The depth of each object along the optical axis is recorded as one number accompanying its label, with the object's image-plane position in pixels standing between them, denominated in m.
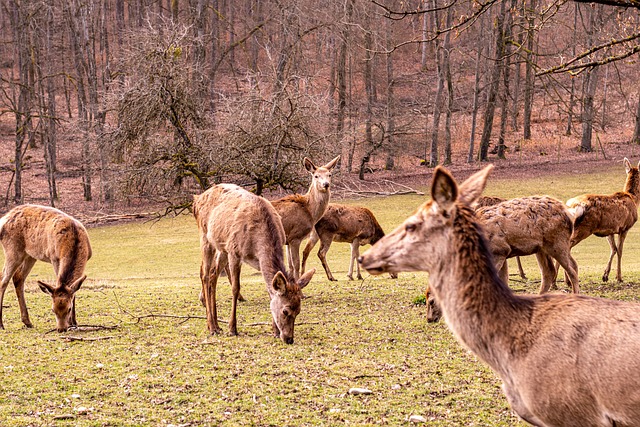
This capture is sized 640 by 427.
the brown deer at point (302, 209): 15.46
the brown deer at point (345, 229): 17.67
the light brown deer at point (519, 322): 4.59
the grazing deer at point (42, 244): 11.66
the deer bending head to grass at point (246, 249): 9.99
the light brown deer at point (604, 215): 13.56
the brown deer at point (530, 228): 11.07
